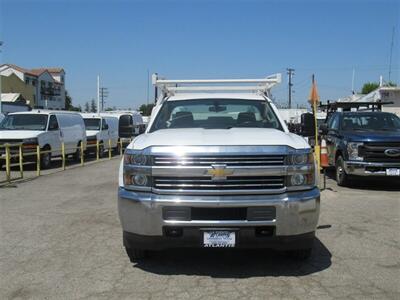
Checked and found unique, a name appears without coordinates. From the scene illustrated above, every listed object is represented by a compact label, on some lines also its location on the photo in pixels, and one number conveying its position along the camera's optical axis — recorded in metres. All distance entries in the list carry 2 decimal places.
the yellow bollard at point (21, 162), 14.09
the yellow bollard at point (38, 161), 15.36
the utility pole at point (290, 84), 84.62
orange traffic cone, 12.49
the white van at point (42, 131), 17.75
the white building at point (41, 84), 85.12
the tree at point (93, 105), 150.19
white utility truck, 4.92
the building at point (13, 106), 41.74
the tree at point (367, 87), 95.28
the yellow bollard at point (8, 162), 13.07
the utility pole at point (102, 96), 114.19
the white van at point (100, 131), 25.20
